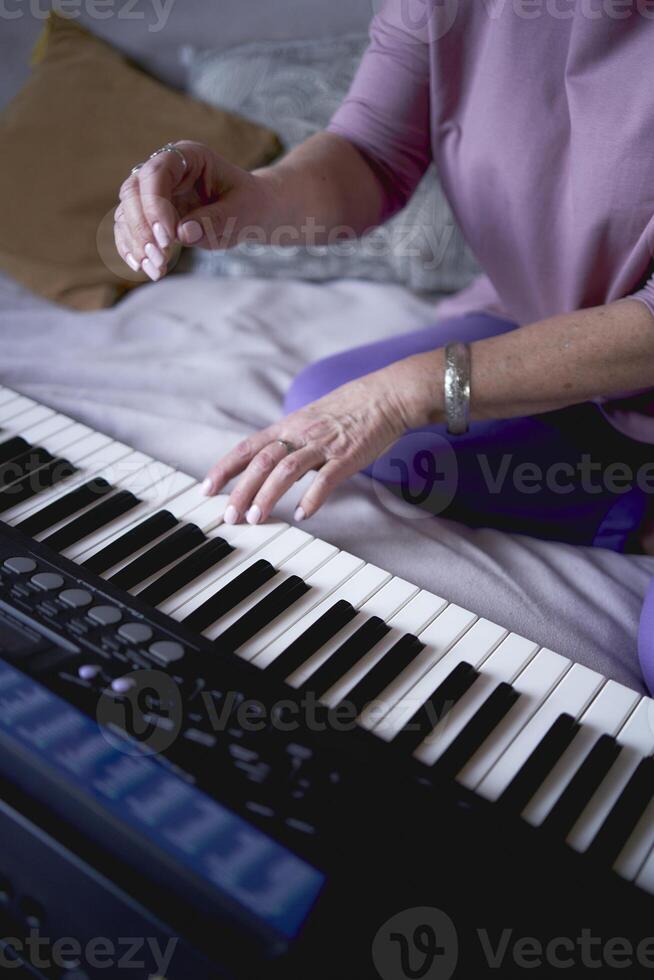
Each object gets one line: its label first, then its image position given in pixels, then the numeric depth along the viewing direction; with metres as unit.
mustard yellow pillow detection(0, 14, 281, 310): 1.63
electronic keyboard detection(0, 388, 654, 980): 0.57
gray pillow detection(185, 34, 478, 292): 1.62
